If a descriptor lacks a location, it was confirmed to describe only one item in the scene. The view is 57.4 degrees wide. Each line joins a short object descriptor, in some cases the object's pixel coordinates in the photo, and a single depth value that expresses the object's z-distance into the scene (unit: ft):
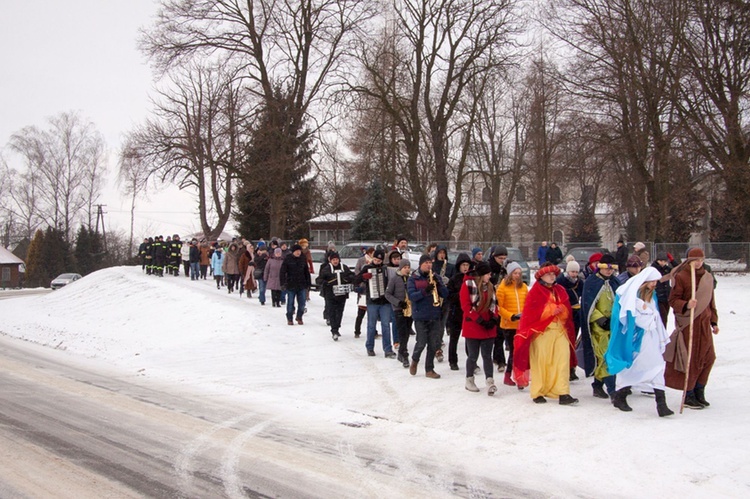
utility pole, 237.45
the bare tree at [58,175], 223.71
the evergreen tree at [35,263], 239.30
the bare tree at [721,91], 92.99
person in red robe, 29.32
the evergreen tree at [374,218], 147.84
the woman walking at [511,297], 32.68
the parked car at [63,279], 179.22
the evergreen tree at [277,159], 114.93
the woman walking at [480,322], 31.55
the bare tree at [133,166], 114.73
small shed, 255.50
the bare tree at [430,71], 110.83
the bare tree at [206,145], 114.21
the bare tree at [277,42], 112.06
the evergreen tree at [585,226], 205.46
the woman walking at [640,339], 27.14
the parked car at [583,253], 90.22
